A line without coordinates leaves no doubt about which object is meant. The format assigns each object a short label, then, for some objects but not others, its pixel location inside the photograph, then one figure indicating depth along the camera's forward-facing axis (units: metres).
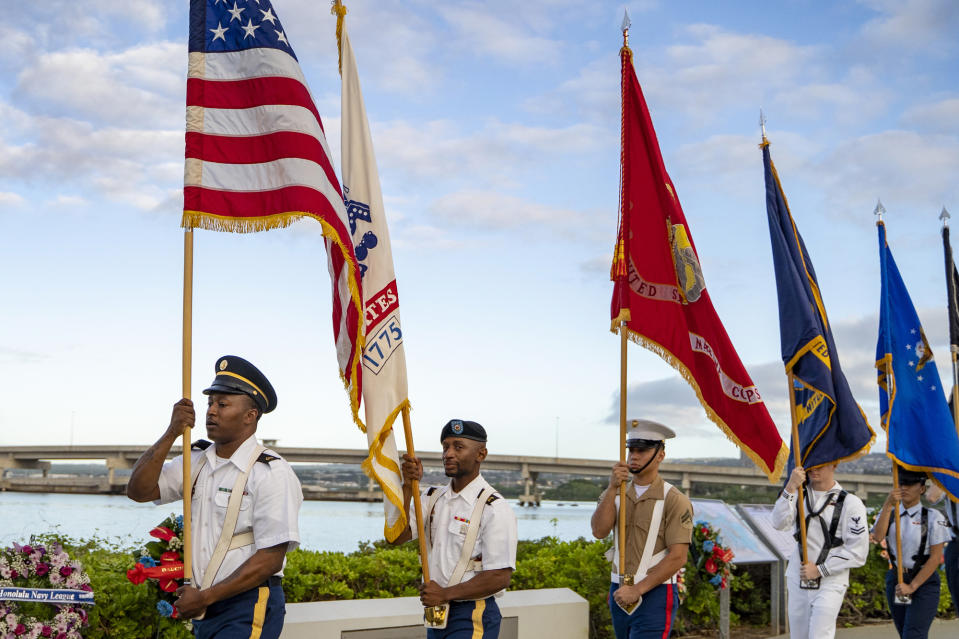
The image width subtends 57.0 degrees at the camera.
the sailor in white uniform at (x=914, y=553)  7.57
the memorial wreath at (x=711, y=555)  8.35
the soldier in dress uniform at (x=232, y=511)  3.84
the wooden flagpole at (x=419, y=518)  4.57
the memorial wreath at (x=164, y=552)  5.30
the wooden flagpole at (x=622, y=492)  5.37
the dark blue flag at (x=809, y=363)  6.84
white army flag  4.64
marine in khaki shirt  5.32
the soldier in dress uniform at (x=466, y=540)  4.59
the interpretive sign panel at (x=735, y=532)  9.45
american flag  4.50
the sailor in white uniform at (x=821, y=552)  6.46
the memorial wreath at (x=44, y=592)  4.91
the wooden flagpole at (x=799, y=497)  6.63
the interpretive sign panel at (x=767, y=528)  9.91
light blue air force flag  8.21
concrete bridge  44.94
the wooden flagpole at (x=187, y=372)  3.76
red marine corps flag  6.12
